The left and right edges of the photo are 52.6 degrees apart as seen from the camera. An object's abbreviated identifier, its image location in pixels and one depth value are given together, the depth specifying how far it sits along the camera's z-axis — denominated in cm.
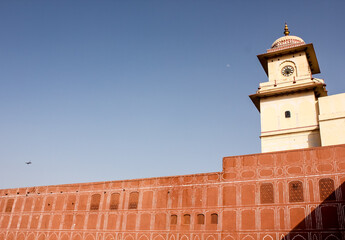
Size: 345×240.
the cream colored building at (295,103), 2720
